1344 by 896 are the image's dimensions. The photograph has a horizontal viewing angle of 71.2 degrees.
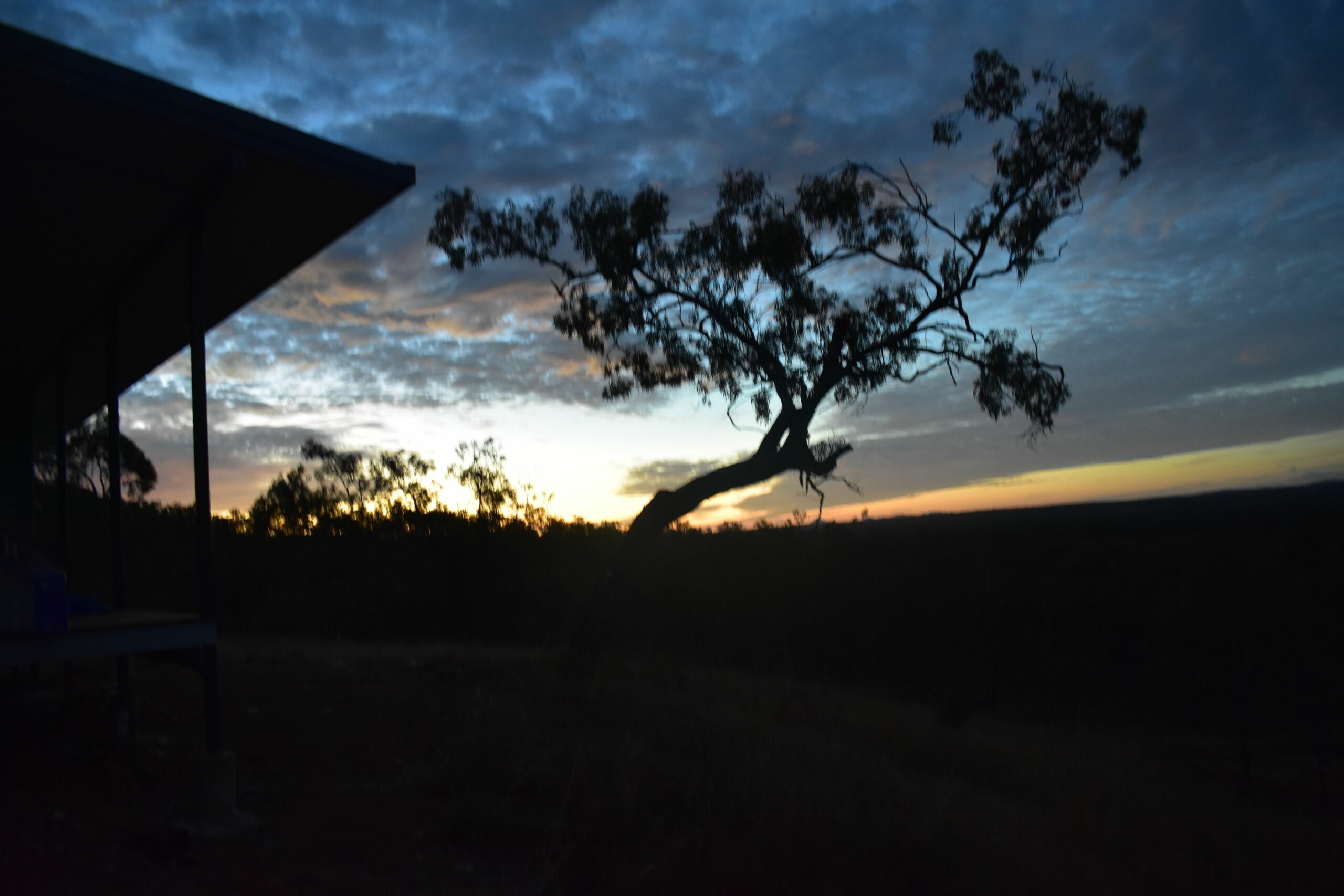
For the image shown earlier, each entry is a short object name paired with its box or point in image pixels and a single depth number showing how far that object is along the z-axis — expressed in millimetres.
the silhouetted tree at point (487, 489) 28547
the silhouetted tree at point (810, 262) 12516
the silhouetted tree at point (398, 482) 29781
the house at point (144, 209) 4555
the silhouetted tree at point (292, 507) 30812
